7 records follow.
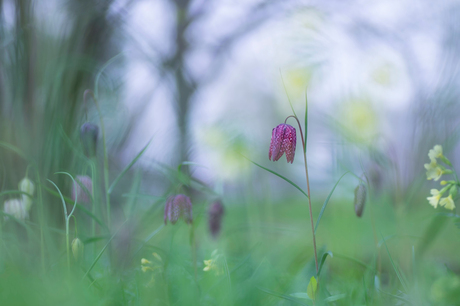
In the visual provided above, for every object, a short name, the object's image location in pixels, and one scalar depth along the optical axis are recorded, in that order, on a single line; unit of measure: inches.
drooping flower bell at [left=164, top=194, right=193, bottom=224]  44.8
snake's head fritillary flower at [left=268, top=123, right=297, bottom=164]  43.2
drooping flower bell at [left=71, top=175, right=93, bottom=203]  47.4
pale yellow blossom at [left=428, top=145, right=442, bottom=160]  44.0
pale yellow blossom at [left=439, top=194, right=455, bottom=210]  43.2
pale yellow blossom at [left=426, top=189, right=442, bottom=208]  44.0
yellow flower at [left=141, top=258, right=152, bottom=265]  44.5
